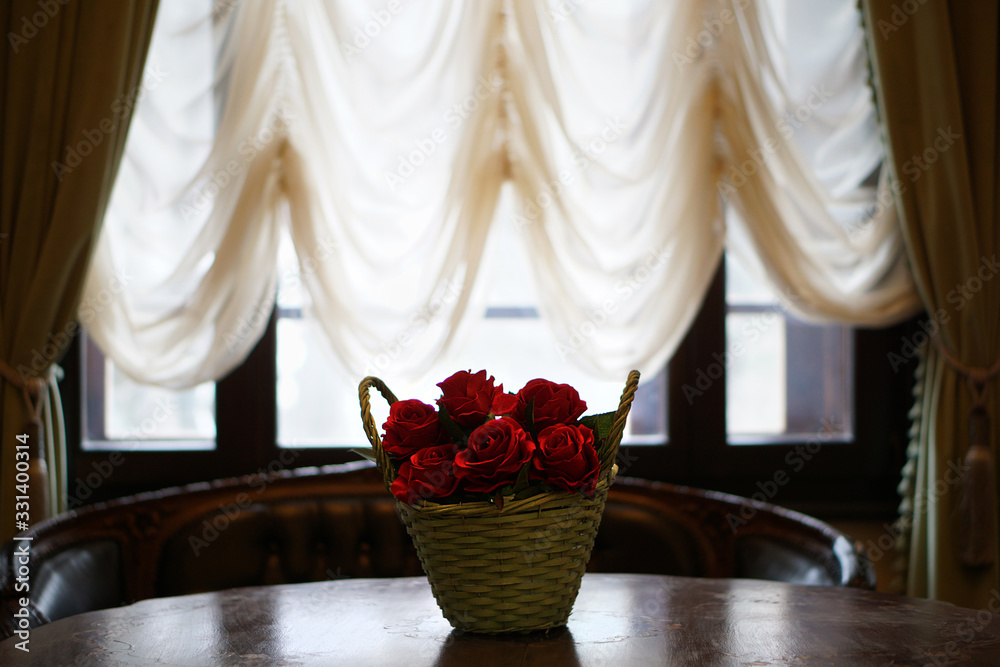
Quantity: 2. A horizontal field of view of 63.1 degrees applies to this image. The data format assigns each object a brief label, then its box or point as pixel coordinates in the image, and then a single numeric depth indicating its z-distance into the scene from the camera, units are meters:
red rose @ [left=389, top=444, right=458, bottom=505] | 0.95
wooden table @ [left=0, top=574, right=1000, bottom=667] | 0.99
